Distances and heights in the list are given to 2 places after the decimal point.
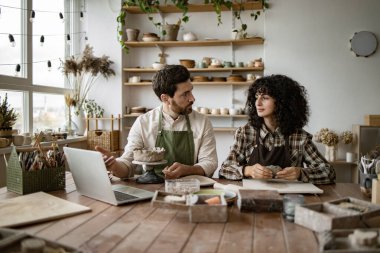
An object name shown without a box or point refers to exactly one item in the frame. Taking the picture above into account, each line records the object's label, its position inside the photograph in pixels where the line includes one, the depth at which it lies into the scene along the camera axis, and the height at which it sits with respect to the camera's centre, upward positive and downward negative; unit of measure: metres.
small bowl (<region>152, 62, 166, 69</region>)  4.56 +0.58
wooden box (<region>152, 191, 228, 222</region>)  1.30 -0.33
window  3.37 +0.56
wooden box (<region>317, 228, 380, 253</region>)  0.96 -0.34
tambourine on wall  4.27 +0.80
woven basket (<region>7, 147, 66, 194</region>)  1.72 -0.30
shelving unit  4.43 +0.52
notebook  1.70 -0.33
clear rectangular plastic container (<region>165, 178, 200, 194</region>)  1.60 -0.31
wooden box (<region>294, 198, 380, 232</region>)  1.18 -0.32
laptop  1.52 -0.28
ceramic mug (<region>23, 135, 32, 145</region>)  3.17 -0.23
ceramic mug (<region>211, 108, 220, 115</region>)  4.47 +0.03
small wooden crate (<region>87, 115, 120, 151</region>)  4.34 -0.29
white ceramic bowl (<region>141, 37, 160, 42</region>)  4.51 +0.88
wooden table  1.09 -0.37
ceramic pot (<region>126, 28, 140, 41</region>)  4.55 +0.95
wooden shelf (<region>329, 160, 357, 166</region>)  4.23 -0.53
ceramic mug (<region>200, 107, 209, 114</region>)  4.49 +0.05
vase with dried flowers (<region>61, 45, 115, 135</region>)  4.17 +0.45
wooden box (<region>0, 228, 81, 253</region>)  1.02 -0.36
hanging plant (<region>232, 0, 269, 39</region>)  4.39 +1.17
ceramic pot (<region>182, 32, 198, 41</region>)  4.48 +0.91
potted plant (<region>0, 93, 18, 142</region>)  2.95 -0.05
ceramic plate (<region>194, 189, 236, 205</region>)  1.52 -0.33
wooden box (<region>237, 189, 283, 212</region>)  1.43 -0.33
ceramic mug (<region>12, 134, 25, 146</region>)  3.07 -0.22
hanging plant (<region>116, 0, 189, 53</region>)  4.31 +1.20
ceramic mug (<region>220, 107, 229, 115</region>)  4.47 +0.04
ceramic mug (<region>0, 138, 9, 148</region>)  2.87 -0.22
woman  2.20 -0.12
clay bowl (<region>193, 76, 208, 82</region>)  4.45 +0.41
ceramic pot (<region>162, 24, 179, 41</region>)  4.48 +0.97
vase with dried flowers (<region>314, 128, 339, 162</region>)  4.20 -0.29
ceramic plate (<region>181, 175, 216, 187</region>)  1.85 -0.33
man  2.38 -0.09
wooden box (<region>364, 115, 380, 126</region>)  4.09 -0.05
